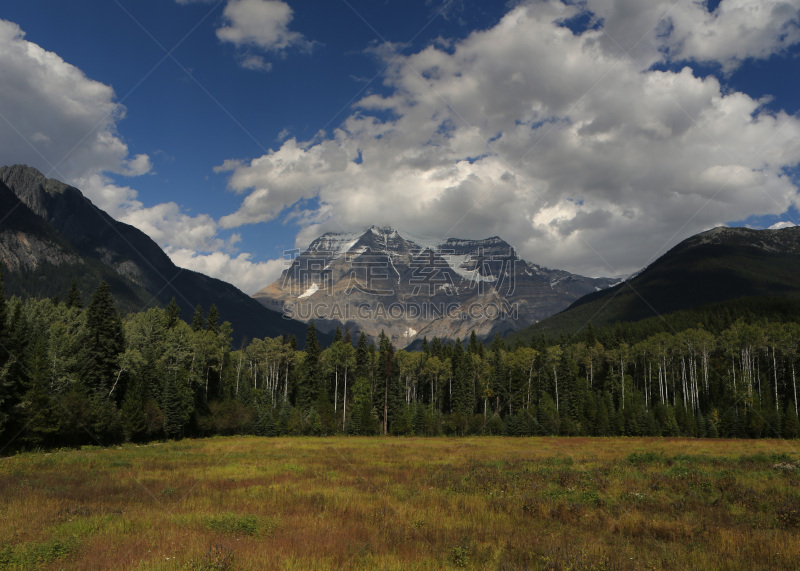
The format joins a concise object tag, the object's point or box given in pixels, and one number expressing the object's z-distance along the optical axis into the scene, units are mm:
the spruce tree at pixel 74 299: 77975
